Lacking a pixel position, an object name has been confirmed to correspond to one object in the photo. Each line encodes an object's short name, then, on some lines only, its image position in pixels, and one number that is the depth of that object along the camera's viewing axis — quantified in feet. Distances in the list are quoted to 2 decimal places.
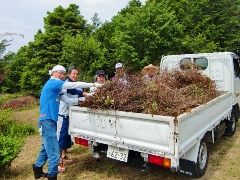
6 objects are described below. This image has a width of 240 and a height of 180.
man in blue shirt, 11.28
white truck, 9.09
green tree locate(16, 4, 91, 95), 52.70
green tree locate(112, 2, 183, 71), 43.11
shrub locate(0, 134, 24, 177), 12.23
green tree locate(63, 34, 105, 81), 43.48
